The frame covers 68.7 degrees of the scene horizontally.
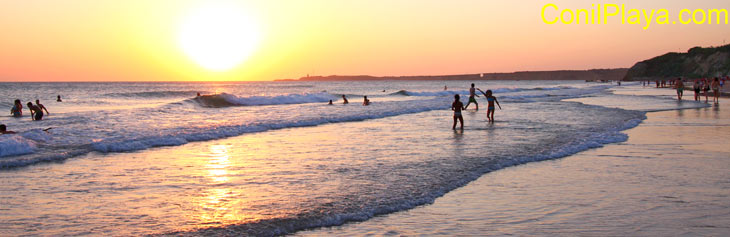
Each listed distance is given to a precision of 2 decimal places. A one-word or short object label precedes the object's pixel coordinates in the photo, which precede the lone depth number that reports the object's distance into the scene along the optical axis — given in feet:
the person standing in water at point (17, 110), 88.22
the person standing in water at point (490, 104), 67.48
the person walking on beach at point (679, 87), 118.73
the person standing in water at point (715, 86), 107.63
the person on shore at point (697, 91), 110.32
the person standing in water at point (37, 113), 81.25
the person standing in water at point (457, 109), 57.98
